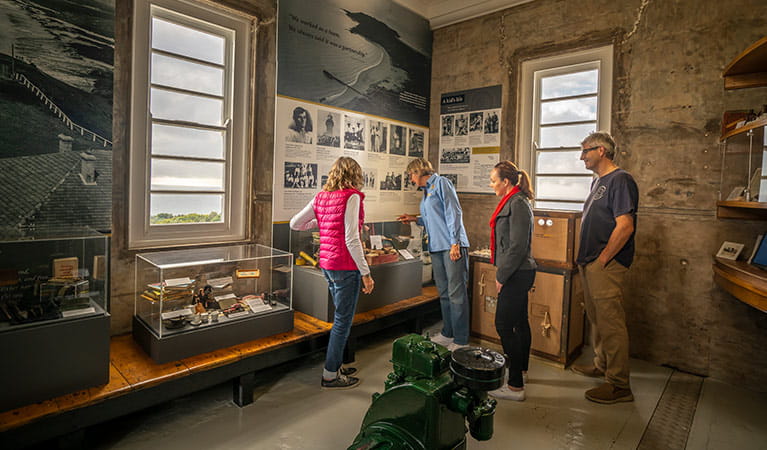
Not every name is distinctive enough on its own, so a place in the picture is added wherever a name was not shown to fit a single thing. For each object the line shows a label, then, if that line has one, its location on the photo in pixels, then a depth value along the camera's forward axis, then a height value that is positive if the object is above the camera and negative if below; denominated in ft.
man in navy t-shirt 10.37 -0.85
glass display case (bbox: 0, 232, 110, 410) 7.43 -2.26
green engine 5.89 -2.80
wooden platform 7.26 -3.80
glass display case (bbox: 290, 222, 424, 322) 12.98 -2.11
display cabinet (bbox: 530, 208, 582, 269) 12.98 -0.66
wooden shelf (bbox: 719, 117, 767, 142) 9.55 +2.44
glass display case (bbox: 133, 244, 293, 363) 9.61 -2.43
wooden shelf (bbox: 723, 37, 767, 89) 10.41 +4.22
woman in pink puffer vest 10.33 -0.85
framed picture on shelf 11.70 -0.81
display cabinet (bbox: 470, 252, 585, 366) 12.94 -3.18
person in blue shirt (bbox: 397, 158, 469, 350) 13.11 -1.04
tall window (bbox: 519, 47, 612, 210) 15.01 +3.85
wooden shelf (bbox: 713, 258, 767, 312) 8.97 -1.39
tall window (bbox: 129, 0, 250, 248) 10.96 +2.30
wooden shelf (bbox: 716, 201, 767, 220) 10.88 +0.33
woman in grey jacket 10.11 -1.27
